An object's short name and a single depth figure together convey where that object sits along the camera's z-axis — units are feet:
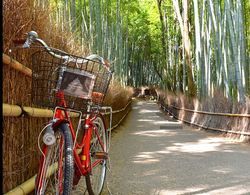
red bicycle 7.87
